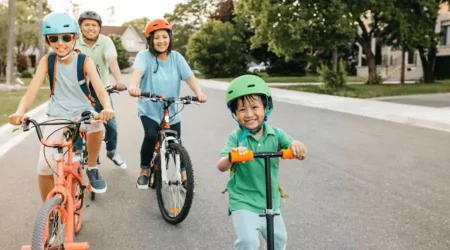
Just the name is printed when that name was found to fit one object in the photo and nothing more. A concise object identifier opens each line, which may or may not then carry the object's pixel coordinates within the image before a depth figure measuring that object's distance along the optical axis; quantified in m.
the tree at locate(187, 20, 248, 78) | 46.69
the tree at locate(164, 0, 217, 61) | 63.94
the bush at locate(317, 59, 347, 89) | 22.70
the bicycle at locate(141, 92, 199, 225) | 4.65
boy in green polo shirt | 3.02
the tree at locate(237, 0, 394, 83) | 23.25
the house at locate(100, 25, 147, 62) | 110.25
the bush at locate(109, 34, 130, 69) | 78.19
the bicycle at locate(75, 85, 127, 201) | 4.59
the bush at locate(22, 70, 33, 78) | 47.28
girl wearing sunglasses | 3.82
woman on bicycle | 5.18
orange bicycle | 3.21
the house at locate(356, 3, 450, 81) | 41.06
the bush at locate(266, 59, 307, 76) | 51.72
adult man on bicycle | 5.75
